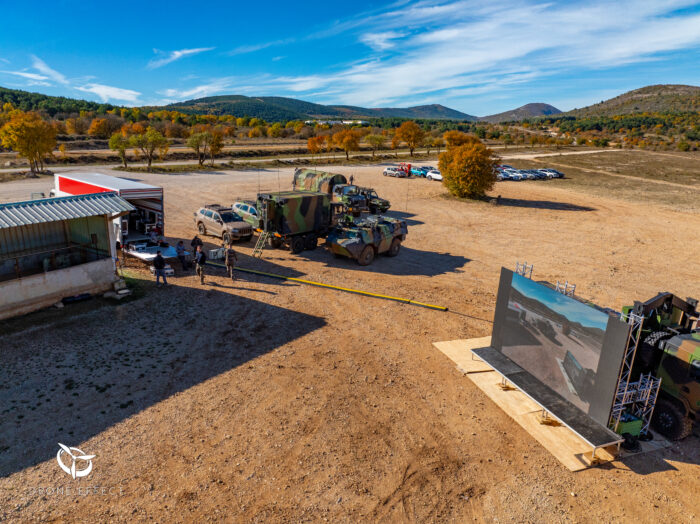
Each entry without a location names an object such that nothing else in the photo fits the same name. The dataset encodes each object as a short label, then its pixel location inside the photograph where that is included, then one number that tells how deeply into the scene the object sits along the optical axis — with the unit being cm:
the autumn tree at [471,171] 3597
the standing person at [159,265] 1496
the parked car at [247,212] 2197
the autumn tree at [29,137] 3719
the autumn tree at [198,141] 5109
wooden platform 805
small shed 1227
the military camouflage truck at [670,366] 824
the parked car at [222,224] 2097
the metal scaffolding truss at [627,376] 732
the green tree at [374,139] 7310
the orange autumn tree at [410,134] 7225
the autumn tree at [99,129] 7982
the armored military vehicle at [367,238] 1850
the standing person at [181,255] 1691
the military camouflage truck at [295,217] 1928
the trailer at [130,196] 1727
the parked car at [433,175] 4822
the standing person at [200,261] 1556
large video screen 771
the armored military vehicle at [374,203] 2998
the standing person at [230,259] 1595
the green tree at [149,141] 4641
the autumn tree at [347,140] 6438
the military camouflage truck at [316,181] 3067
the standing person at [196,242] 1675
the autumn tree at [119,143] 4578
